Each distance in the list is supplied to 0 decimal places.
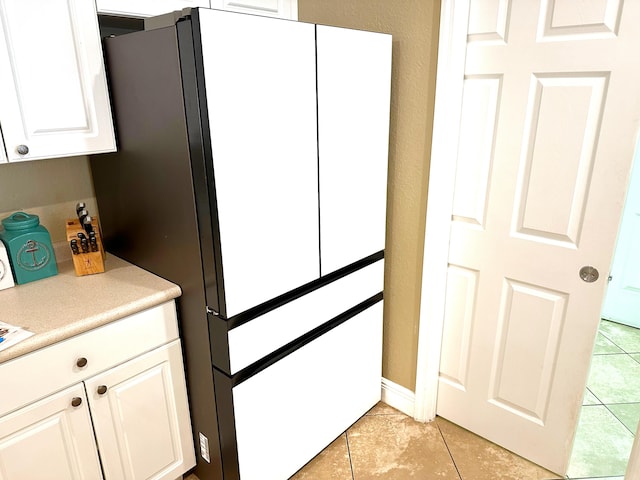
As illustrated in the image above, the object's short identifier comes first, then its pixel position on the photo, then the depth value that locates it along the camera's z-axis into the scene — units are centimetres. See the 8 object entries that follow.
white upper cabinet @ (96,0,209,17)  150
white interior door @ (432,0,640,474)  149
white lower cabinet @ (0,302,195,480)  132
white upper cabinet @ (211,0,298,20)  174
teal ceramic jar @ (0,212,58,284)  161
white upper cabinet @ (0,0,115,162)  135
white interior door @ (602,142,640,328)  283
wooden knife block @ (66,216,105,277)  168
